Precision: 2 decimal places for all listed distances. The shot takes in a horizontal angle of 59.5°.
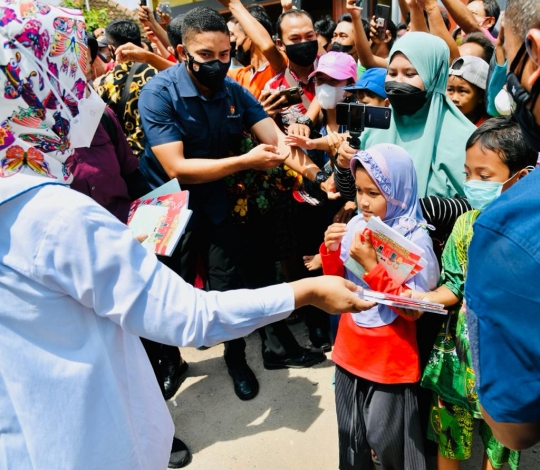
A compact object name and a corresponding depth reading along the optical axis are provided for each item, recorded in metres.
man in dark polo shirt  2.43
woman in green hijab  2.17
